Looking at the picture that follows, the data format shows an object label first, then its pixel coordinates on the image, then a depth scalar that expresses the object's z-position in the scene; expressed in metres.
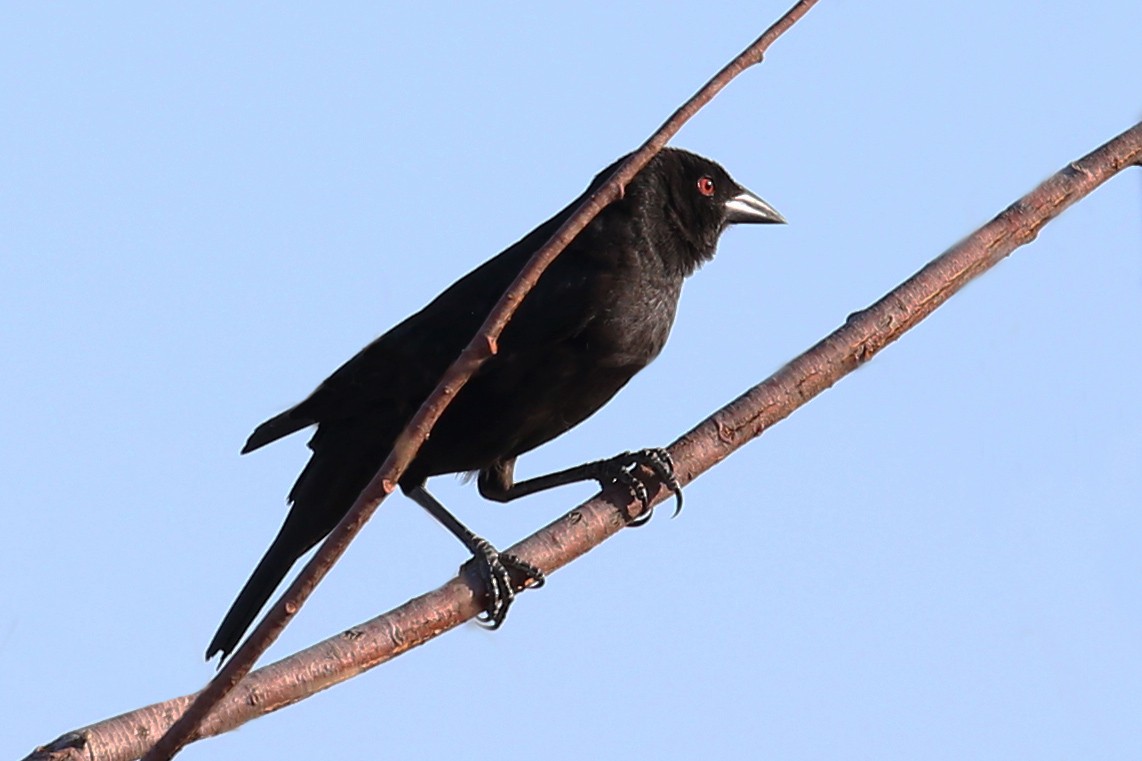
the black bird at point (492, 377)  10.33
